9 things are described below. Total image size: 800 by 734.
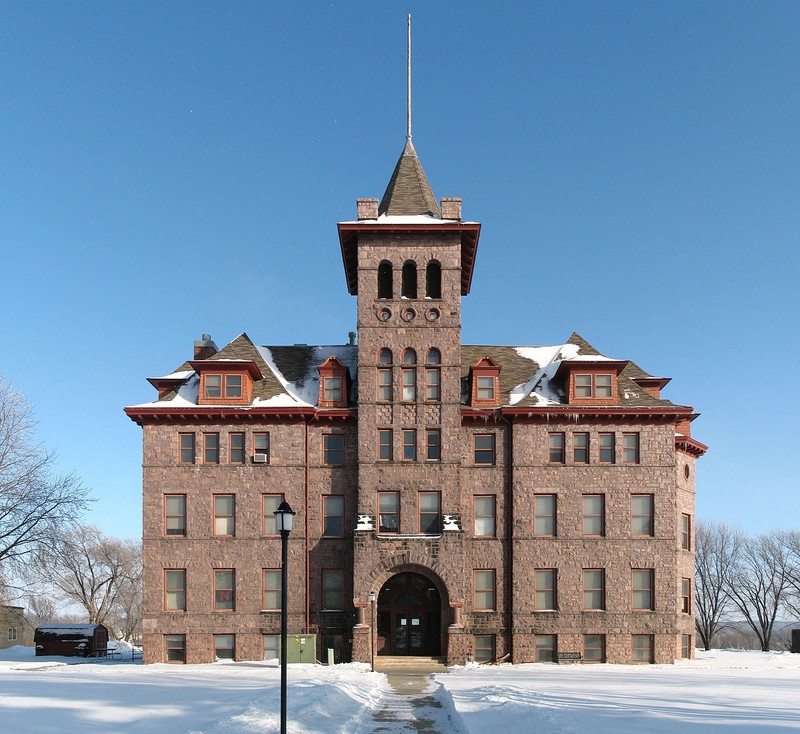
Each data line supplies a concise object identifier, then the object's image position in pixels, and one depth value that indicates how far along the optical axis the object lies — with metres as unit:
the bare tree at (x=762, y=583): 79.12
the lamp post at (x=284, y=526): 15.94
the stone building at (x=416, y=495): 37.38
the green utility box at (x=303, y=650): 34.25
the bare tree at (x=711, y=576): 77.31
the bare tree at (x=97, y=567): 76.81
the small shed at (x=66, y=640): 45.47
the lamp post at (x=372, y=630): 32.12
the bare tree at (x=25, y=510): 42.34
